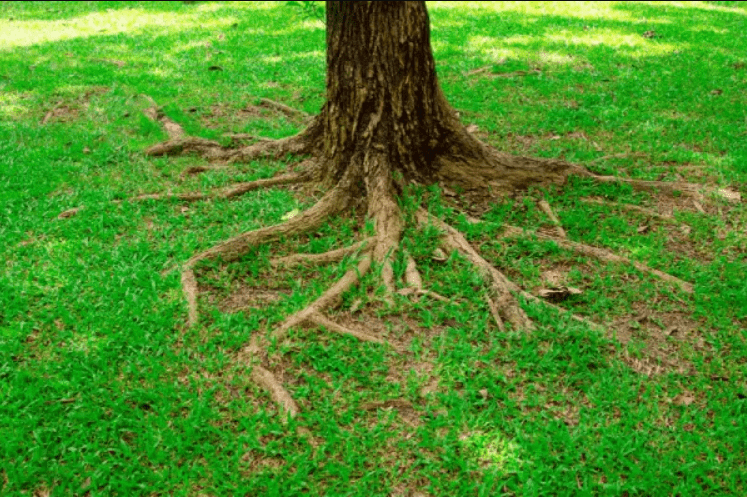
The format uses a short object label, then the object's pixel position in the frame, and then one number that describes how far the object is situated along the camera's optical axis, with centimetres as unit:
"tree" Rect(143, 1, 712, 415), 486
